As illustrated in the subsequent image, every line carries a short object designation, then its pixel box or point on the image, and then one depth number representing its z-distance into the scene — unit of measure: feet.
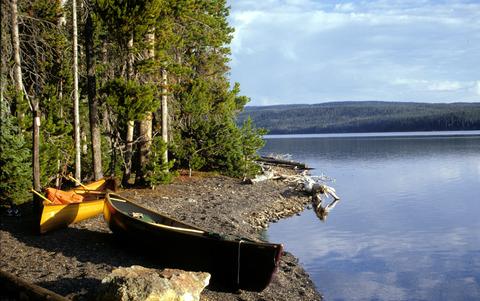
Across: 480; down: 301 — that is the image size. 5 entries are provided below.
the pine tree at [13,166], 48.44
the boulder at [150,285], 25.82
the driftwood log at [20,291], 25.31
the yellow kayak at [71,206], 41.73
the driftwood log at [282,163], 149.10
